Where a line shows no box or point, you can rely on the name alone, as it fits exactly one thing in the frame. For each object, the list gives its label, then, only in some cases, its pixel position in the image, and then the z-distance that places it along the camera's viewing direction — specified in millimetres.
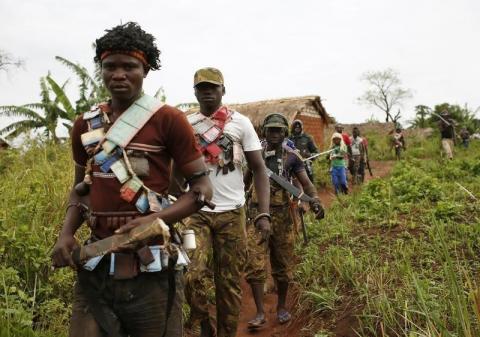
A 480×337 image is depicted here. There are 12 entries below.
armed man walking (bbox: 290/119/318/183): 8516
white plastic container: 2113
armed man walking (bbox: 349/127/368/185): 12344
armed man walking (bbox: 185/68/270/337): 3203
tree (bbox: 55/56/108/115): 13508
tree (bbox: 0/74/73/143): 13102
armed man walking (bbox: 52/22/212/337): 1925
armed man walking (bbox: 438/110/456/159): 13427
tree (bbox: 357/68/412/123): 55781
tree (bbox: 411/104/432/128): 29500
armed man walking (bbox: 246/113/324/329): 4199
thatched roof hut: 16436
